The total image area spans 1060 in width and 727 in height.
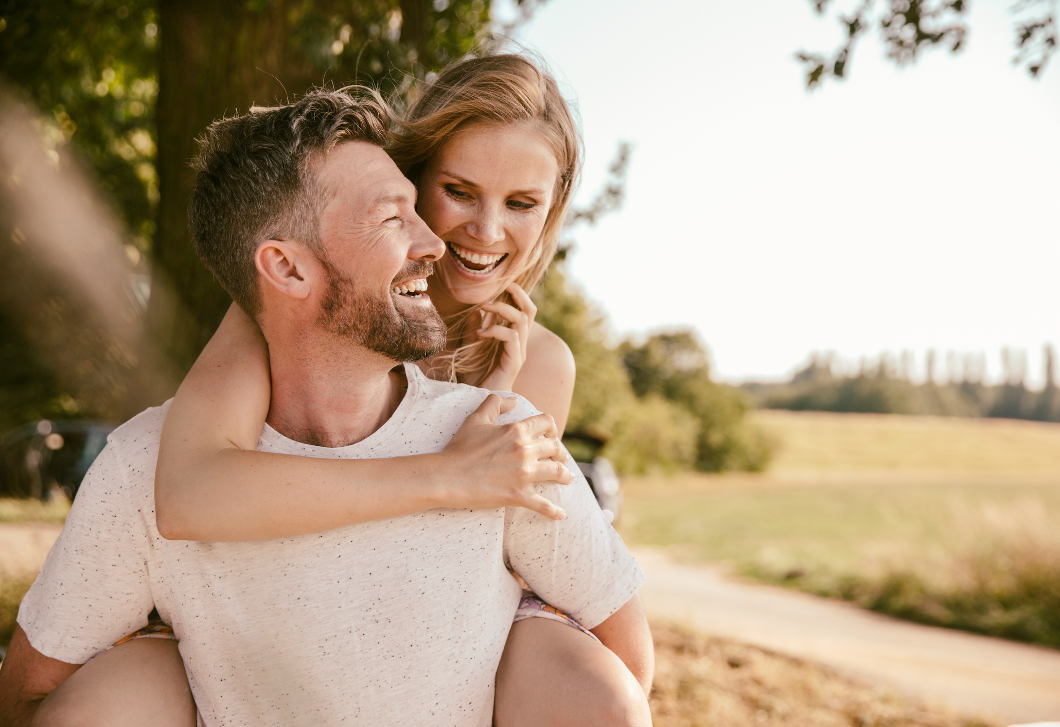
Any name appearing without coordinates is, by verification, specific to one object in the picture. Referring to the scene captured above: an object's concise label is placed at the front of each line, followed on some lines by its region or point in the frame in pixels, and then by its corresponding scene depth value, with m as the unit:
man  1.48
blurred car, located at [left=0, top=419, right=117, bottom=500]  7.41
